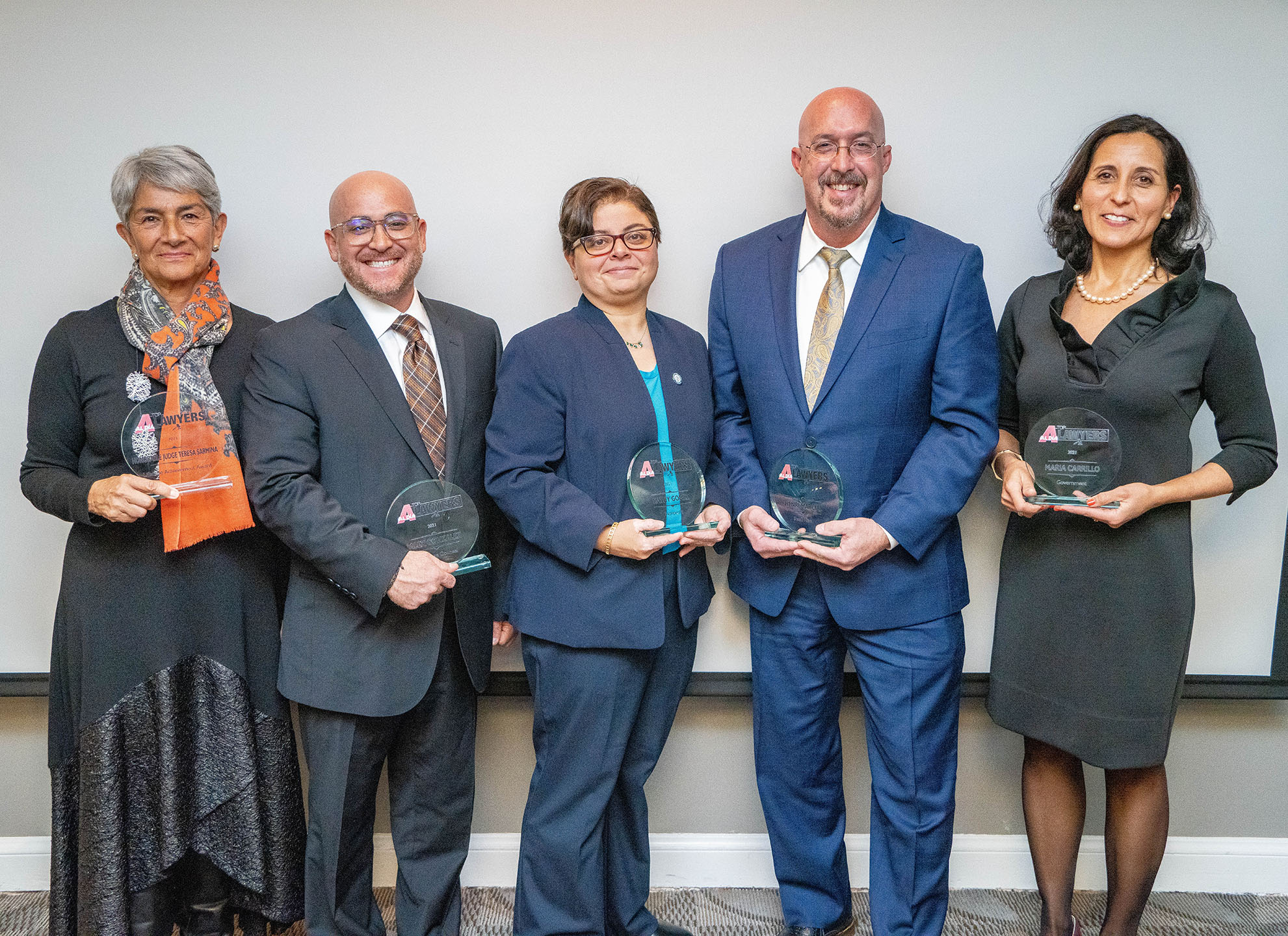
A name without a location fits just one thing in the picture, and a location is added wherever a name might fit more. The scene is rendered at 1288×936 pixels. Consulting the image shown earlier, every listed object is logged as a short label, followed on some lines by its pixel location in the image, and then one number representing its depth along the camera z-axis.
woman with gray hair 1.90
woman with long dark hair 1.91
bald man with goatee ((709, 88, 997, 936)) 1.93
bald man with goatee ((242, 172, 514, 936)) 1.83
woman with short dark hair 1.88
